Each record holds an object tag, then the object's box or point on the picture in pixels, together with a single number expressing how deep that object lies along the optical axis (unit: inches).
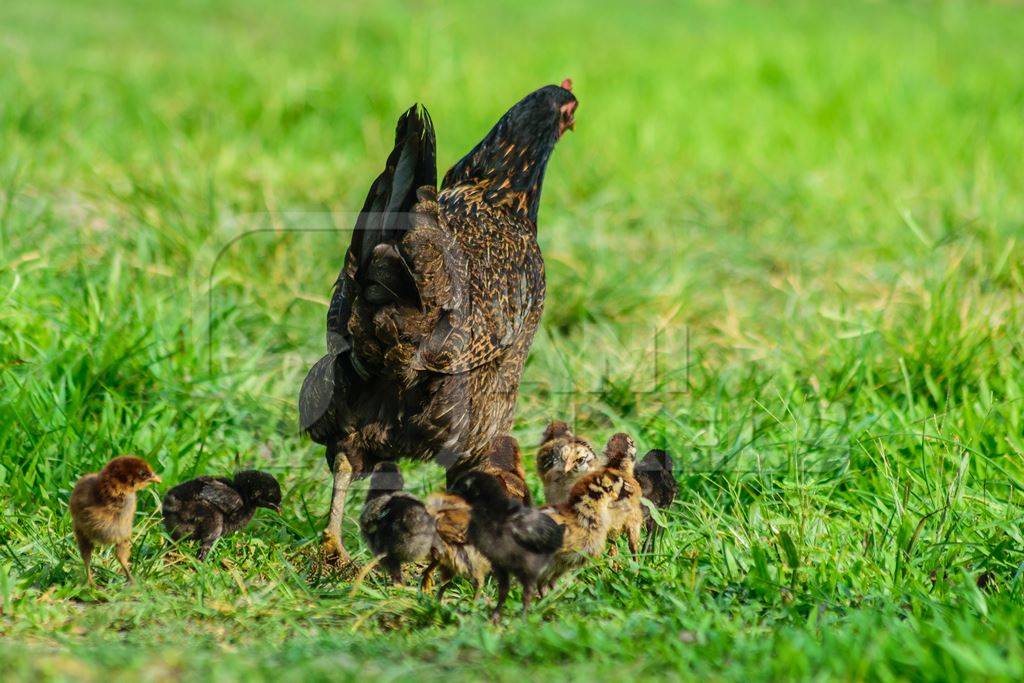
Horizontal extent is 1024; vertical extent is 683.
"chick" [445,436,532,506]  313.6
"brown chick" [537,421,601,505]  305.0
